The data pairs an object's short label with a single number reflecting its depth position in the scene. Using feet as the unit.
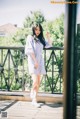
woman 13.28
